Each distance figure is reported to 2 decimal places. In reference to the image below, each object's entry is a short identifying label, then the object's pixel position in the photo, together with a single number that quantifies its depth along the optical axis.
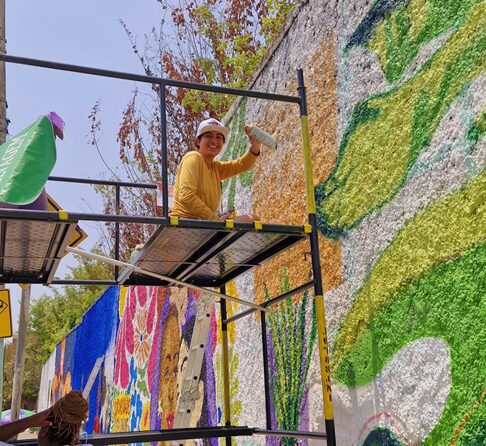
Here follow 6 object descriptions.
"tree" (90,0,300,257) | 13.52
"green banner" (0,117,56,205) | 3.40
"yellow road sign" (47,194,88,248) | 6.21
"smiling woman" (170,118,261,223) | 4.09
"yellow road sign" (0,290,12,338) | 6.91
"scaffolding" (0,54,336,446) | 3.73
